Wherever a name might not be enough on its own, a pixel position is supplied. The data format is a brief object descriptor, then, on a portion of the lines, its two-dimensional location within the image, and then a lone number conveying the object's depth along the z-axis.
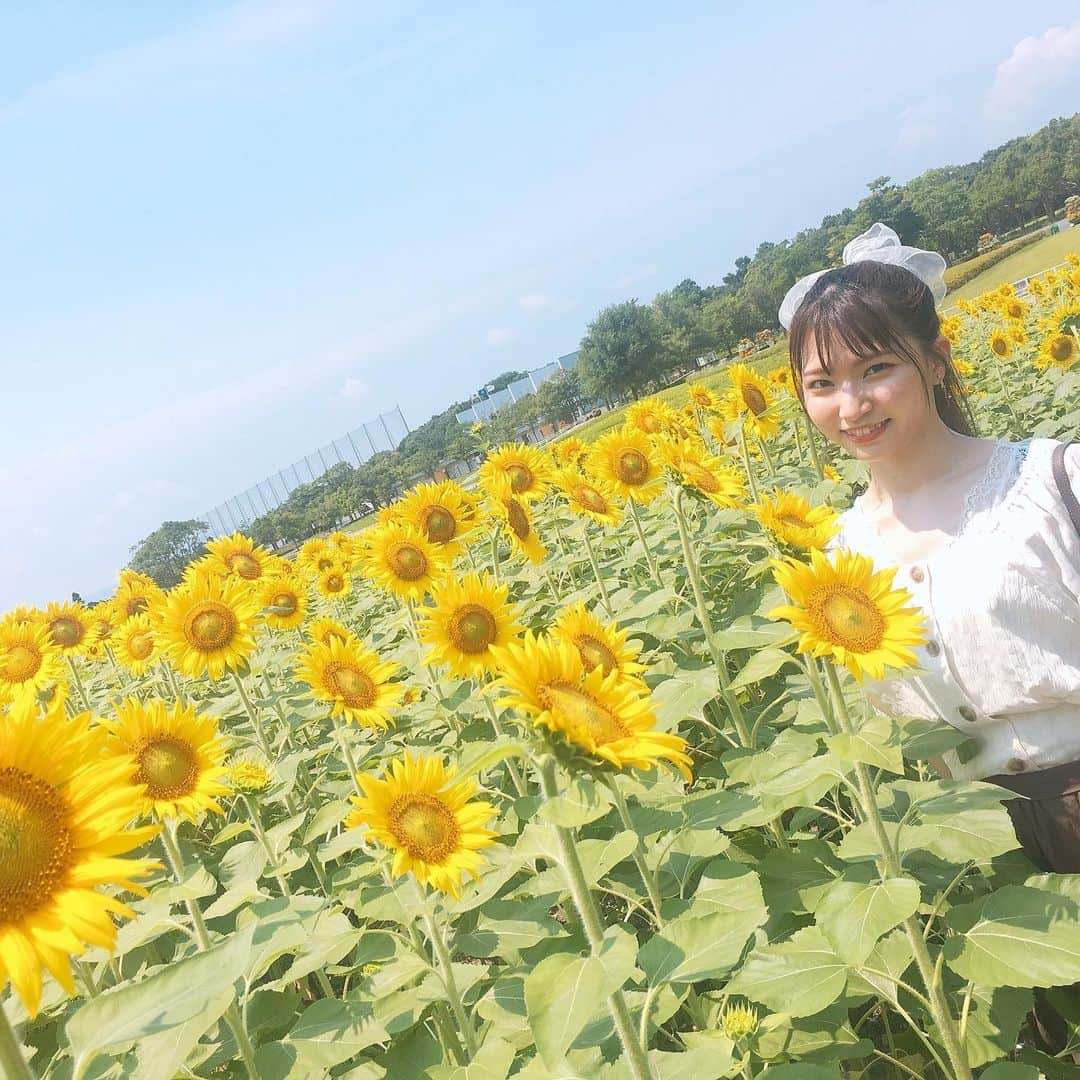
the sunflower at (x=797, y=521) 2.68
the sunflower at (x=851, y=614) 1.97
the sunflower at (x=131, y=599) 7.20
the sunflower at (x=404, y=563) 4.42
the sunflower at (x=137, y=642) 6.20
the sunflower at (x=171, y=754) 2.77
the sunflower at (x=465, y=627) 3.00
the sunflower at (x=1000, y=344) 9.51
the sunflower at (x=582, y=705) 1.57
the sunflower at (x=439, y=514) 4.59
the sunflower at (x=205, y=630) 4.26
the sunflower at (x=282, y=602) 5.73
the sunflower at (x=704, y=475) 4.13
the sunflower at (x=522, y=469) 5.50
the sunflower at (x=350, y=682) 3.54
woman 2.18
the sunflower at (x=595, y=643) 2.06
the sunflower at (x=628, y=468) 5.04
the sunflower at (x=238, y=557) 6.59
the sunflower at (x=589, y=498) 5.03
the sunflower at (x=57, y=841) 1.15
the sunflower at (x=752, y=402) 6.43
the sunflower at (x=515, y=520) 4.68
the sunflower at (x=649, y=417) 6.64
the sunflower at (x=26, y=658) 5.45
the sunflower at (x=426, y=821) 2.30
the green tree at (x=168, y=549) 71.06
